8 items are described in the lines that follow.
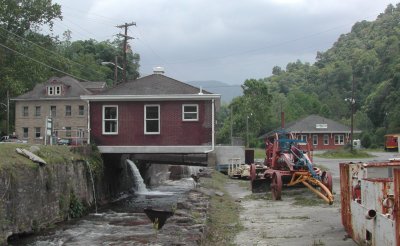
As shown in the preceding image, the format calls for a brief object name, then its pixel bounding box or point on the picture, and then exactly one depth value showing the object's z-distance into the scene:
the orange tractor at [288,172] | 20.19
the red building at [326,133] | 78.25
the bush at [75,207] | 21.71
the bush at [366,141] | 75.02
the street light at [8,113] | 63.46
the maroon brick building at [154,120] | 26.98
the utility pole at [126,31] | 43.62
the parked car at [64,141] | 37.06
